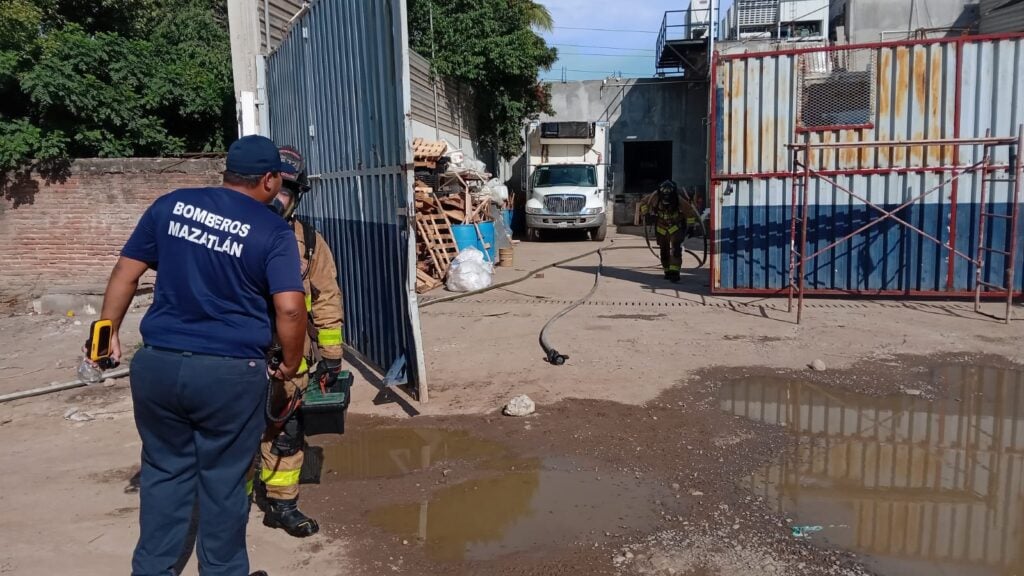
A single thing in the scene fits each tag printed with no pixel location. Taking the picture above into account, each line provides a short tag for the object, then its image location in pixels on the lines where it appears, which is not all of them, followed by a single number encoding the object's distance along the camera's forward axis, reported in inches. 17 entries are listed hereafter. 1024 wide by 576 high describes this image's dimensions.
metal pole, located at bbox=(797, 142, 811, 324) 337.4
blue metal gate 231.3
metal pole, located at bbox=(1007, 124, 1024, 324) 332.5
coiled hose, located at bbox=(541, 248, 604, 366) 286.2
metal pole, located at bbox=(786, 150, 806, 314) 364.2
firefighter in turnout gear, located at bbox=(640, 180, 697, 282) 479.5
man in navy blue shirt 113.3
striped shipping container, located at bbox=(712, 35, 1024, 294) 375.2
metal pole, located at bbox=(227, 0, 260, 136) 390.9
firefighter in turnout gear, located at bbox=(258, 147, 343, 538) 157.2
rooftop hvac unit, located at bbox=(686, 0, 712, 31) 1055.6
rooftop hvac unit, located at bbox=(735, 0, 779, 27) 1040.8
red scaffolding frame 336.5
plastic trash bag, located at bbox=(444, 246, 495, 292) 463.2
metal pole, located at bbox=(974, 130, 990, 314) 359.3
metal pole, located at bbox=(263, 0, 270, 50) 398.9
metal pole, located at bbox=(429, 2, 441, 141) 754.8
